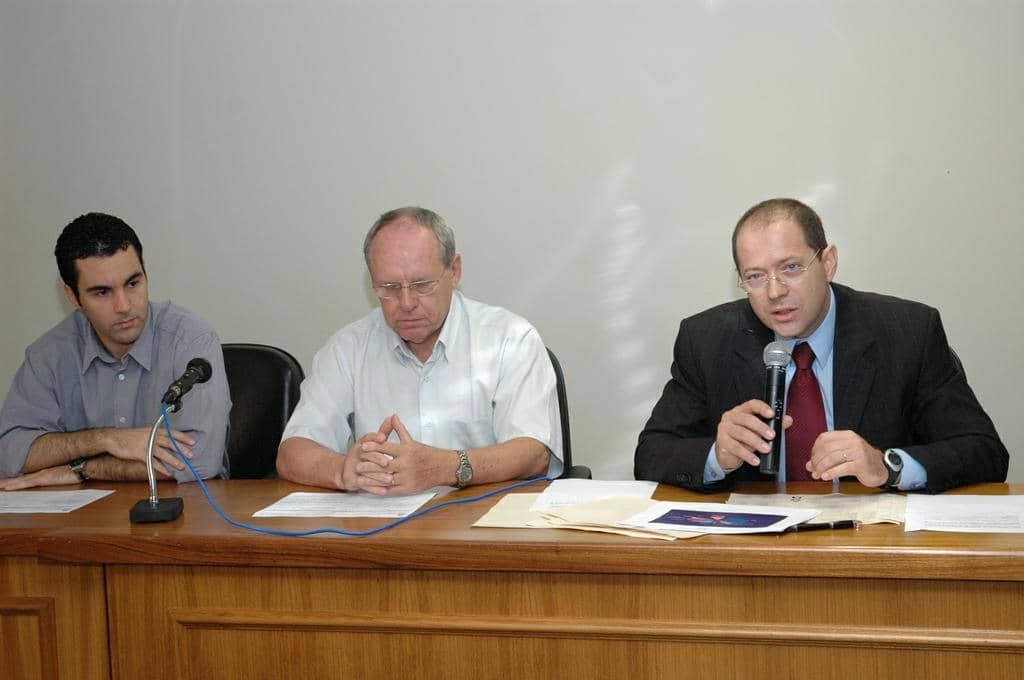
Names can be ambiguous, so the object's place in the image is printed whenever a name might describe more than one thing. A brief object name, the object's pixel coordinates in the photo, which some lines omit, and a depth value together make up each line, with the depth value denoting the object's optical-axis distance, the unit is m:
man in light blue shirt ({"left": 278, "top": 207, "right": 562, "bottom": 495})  2.83
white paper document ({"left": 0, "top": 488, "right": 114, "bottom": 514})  2.53
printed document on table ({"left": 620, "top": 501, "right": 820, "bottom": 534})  2.01
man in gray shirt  2.88
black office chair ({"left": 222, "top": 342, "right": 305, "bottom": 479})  3.25
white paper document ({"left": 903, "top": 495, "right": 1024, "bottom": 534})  1.98
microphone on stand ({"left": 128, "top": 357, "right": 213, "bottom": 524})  2.30
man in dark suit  2.49
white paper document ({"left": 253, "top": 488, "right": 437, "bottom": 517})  2.33
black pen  1.99
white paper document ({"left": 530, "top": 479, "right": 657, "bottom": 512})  2.36
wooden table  1.85
